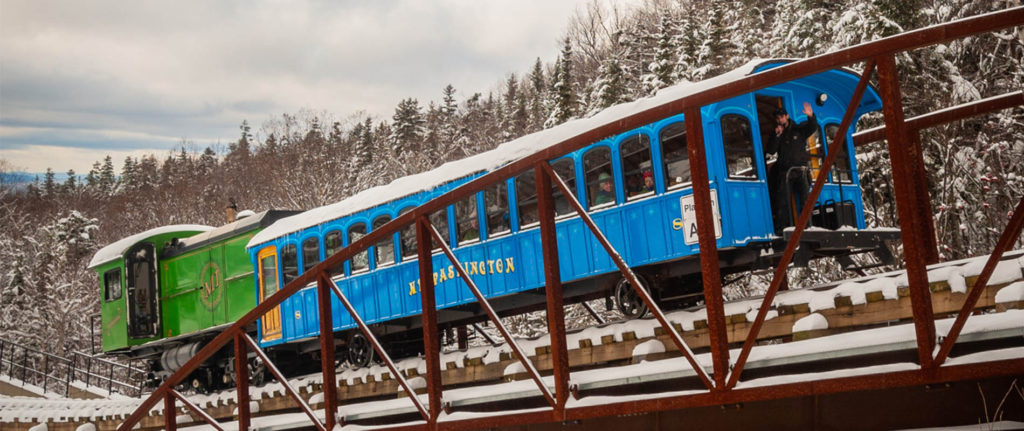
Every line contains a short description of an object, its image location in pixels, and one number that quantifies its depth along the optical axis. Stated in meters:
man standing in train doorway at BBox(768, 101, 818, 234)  9.51
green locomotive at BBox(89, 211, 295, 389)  17.66
